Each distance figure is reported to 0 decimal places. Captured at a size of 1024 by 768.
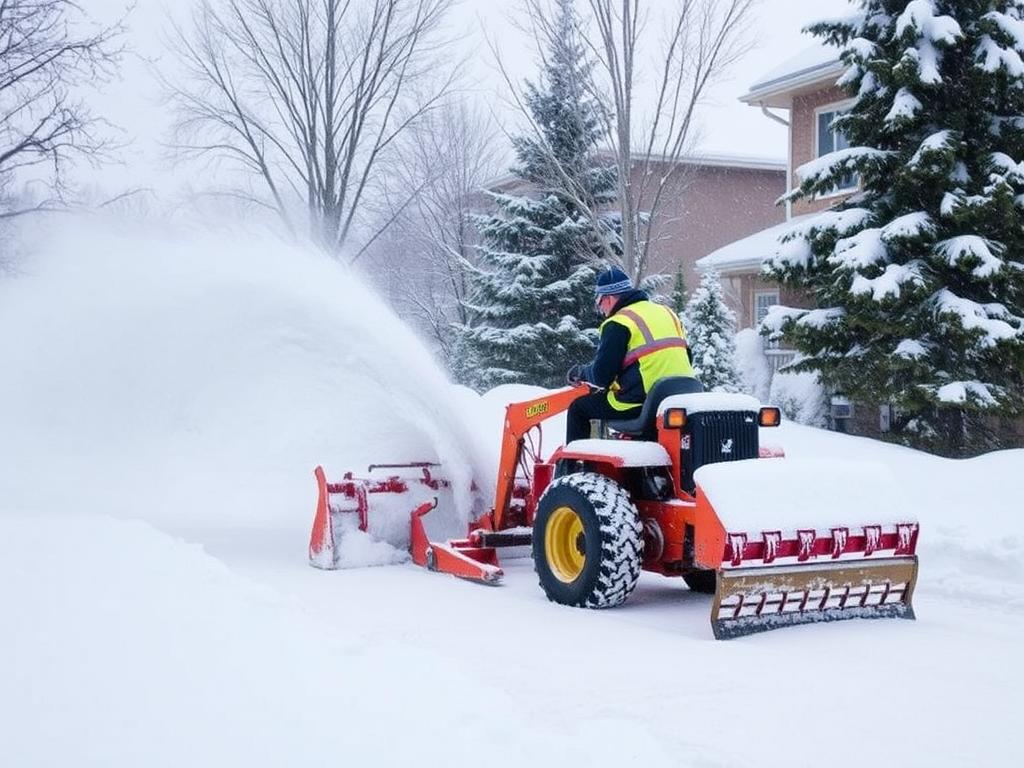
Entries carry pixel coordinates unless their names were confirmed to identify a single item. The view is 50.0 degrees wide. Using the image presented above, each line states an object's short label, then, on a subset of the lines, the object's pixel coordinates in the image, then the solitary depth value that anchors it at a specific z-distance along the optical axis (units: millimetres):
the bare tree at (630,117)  16266
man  7297
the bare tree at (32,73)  15742
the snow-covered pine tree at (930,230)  14539
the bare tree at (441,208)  31719
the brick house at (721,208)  35594
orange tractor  6121
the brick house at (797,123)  22391
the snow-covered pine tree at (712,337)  21453
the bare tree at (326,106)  24578
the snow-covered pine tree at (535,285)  24031
